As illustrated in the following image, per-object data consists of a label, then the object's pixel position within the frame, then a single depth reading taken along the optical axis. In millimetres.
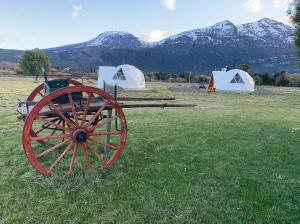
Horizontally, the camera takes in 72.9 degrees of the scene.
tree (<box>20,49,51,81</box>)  38157
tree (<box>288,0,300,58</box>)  9397
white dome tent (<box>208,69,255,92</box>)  29911
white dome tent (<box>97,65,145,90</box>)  28142
